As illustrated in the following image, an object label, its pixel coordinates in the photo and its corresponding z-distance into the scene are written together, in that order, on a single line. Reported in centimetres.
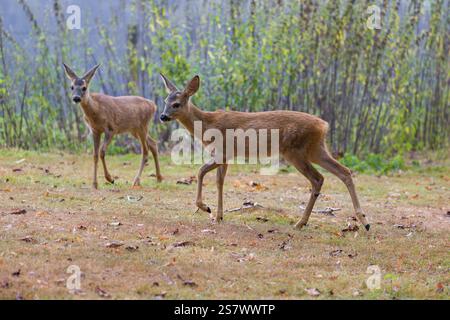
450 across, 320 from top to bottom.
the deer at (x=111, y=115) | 1022
